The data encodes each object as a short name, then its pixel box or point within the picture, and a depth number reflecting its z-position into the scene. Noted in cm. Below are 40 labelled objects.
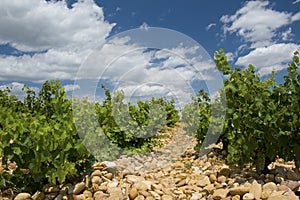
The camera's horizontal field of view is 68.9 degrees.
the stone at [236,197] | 270
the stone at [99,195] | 289
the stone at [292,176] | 300
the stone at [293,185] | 278
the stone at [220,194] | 277
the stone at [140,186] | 299
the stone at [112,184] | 306
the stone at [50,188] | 301
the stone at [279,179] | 296
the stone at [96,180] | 307
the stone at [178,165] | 416
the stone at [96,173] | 318
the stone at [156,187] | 305
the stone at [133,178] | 319
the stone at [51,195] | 296
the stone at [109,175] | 325
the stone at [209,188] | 302
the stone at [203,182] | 317
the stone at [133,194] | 290
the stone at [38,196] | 295
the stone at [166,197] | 290
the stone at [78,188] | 294
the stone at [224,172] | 325
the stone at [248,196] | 264
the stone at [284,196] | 254
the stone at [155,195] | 290
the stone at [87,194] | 292
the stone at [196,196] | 293
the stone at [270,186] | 275
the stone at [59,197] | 294
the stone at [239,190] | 274
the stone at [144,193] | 291
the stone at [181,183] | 334
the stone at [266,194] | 264
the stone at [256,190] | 267
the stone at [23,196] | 290
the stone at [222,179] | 313
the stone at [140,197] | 286
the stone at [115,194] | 289
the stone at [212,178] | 321
